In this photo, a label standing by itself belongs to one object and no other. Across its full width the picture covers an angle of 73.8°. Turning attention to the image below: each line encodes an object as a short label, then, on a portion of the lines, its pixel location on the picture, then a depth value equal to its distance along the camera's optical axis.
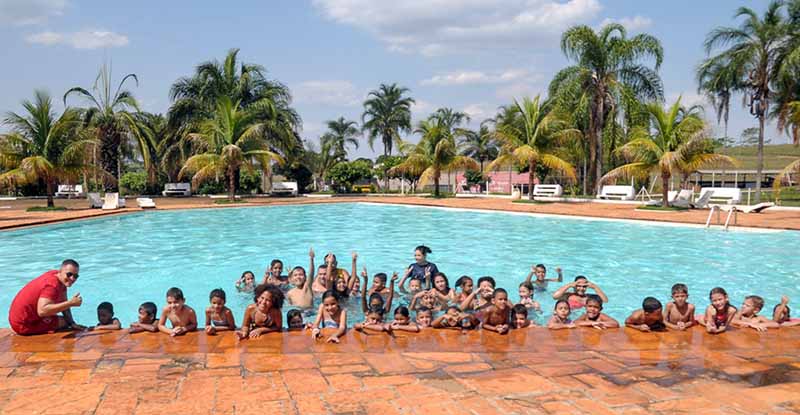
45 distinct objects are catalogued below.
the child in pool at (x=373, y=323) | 5.54
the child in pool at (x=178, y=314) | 5.66
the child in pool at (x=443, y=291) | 7.75
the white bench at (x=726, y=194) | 23.14
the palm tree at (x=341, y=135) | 48.57
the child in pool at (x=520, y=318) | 6.00
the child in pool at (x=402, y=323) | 5.54
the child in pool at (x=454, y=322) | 5.78
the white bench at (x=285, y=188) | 38.81
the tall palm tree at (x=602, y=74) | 29.84
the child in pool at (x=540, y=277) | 9.72
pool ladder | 15.56
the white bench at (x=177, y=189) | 35.12
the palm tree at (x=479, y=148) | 50.78
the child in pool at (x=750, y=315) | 5.79
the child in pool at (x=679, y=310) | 5.97
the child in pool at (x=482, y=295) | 6.83
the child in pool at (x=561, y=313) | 6.49
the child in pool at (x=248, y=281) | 9.31
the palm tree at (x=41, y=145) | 22.91
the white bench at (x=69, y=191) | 33.62
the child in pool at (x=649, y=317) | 5.76
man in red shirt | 5.14
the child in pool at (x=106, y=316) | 5.70
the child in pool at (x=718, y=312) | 5.79
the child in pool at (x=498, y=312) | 5.83
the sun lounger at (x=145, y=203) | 24.58
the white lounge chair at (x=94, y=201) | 24.59
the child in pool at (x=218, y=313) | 5.79
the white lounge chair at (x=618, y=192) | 28.48
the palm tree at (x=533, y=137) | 27.49
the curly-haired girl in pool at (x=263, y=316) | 5.27
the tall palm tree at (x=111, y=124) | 30.81
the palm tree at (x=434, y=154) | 33.69
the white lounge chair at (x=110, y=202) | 23.77
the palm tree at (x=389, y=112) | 50.06
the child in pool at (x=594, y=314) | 6.07
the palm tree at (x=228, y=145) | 29.55
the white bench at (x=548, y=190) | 32.31
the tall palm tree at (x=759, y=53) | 24.47
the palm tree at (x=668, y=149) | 21.17
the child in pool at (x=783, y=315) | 6.02
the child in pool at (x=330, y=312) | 6.16
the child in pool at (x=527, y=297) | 8.45
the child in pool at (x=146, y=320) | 5.43
